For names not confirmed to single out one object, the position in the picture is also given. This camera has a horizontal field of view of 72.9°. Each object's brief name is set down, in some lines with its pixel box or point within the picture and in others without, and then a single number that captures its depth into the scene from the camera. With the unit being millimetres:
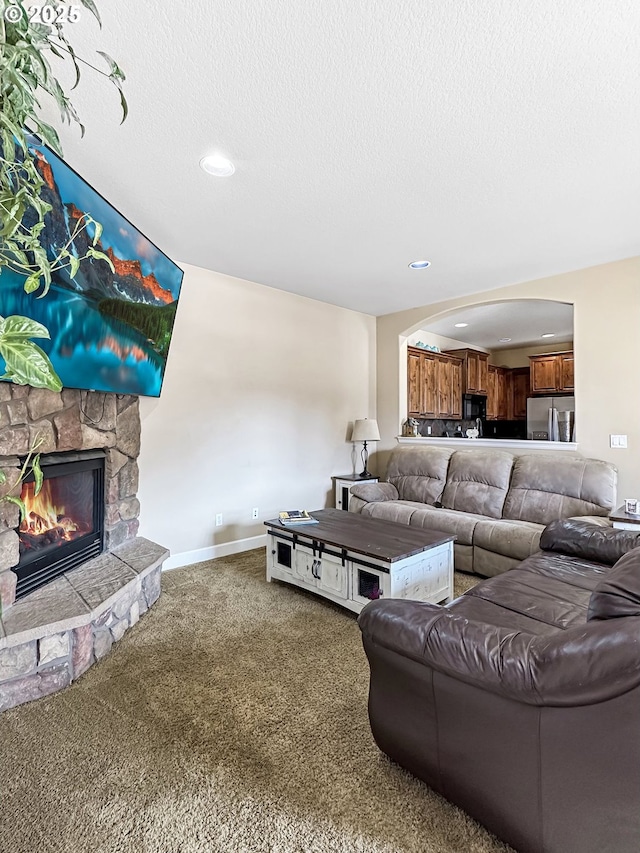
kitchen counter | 3905
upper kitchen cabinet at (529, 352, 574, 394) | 6281
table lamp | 4848
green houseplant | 803
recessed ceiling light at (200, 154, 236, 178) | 2223
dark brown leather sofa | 1033
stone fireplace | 1951
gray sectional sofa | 3357
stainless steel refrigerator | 6160
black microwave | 6680
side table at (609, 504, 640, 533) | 2817
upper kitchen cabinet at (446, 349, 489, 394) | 6520
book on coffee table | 3176
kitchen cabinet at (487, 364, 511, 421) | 7168
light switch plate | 3535
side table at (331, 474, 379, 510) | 4695
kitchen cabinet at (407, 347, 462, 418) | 5637
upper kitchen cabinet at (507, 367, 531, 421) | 7422
